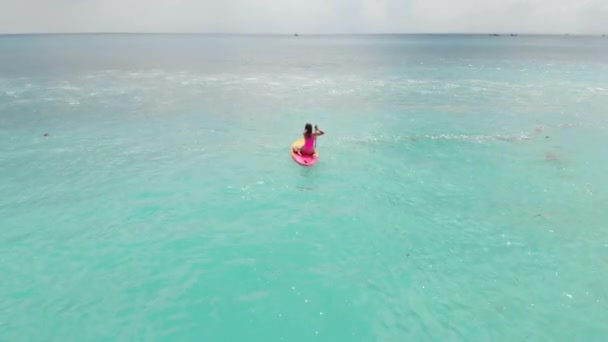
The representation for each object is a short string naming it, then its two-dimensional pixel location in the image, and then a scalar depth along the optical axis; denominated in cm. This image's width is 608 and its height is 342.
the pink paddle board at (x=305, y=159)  1942
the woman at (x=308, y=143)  1858
